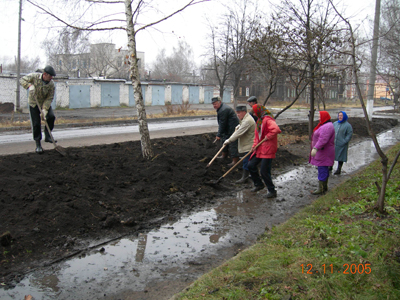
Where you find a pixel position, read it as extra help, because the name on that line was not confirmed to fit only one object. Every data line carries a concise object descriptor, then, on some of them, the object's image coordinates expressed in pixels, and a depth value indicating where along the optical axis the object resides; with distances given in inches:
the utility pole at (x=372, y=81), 481.5
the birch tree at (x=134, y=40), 280.8
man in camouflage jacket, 274.3
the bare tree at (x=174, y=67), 2691.9
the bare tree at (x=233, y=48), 757.9
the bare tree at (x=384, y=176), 184.9
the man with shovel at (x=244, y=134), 277.3
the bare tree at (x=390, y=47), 448.1
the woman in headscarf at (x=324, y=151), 264.1
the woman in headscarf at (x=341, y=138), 331.0
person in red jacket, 245.8
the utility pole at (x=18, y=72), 926.7
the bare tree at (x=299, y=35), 382.0
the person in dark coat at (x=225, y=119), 338.6
